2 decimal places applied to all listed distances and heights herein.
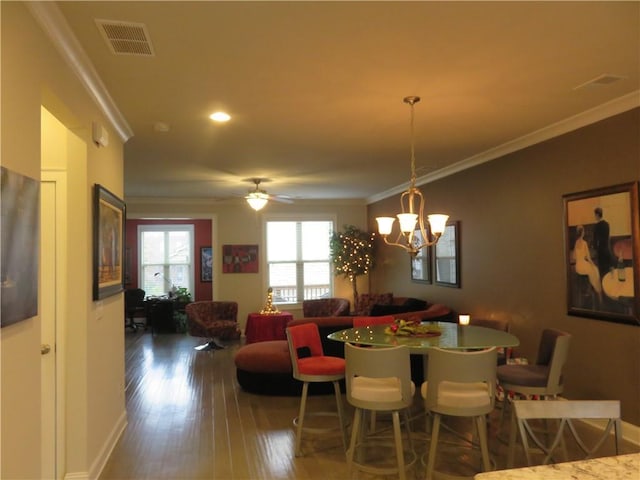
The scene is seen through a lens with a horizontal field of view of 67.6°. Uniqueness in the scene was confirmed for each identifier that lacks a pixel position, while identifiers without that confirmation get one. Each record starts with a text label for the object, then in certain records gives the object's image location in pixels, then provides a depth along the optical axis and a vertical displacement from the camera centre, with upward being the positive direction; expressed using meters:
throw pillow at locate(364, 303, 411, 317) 6.24 -0.76
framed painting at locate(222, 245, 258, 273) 9.48 -0.07
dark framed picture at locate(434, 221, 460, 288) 6.29 -0.07
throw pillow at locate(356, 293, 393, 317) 8.10 -0.83
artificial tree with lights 8.91 +0.00
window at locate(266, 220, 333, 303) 9.80 -0.12
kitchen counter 1.33 -0.64
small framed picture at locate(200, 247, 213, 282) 11.34 -0.28
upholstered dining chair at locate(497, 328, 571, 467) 3.36 -0.91
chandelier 3.58 +0.23
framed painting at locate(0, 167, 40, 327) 1.72 +0.05
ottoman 5.14 -1.31
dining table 3.22 -0.63
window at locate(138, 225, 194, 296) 11.23 -0.03
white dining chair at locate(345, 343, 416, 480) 3.03 -0.89
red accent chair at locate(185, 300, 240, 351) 7.92 -1.14
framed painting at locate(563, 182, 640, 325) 3.66 -0.03
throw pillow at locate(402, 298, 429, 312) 6.63 -0.74
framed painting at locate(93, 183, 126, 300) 3.22 +0.10
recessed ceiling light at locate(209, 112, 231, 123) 3.88 +1.14
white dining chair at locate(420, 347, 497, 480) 2.87 -0.87
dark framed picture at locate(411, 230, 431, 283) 7.15 -0.20
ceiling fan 6.84 +0.80
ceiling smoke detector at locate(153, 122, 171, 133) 4.11 +1.13
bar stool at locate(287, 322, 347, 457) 3.62 -0.87
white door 3.01 -0.45
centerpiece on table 3.64 -0.60
